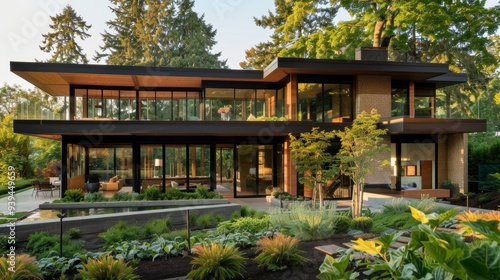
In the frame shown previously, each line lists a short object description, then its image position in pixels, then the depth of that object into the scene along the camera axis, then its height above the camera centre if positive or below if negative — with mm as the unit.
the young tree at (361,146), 12930 -77
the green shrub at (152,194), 16688 -2048
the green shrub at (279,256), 6629 -1845
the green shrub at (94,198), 16266 -2139
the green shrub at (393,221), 10161 -2093
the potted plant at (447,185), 20312 -2102
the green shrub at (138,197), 16886 -2180
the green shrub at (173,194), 16812 -2096
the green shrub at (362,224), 10031 -1980
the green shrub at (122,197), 16516 -2144
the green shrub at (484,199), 16109 -2209
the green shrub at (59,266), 6801 -2081
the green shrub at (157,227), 10700 -2263
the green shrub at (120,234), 9723 -2224
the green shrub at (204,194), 17203 -2111
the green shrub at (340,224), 9605 -1906
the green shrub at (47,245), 8492 -2233
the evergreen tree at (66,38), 43188 +11439
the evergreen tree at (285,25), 33156 +11096
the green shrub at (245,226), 9922 -2066
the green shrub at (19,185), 21506 -2393
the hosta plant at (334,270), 2518 -813
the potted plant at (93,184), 20656 -2007
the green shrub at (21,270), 5793 -1845
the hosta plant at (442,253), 1759 -537
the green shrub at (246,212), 13741 -2329
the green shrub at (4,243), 9162 -2272
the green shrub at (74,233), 10766 -2337
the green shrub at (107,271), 5867 -1838
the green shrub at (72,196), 16078 -2048
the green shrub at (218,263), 6074 -1824
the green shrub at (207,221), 12224 -2355
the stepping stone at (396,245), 7348 -1863
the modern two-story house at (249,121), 19516 +1058
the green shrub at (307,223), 8945 -1825
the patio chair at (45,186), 19438 -1997
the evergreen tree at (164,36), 41312 +11399
